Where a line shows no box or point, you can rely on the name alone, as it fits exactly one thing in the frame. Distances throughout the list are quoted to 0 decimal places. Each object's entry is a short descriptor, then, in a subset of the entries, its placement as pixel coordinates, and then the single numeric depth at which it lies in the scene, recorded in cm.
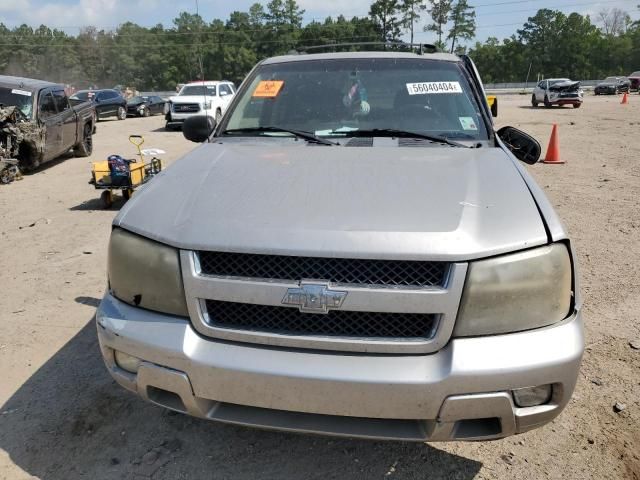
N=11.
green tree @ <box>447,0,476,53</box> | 8088
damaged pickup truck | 945
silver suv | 181
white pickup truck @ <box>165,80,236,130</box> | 1903
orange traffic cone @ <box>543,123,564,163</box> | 1038
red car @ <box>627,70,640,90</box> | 4641
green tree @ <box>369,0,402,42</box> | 8369
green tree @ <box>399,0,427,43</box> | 8281
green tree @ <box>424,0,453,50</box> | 7962
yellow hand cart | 724
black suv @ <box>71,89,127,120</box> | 2488
